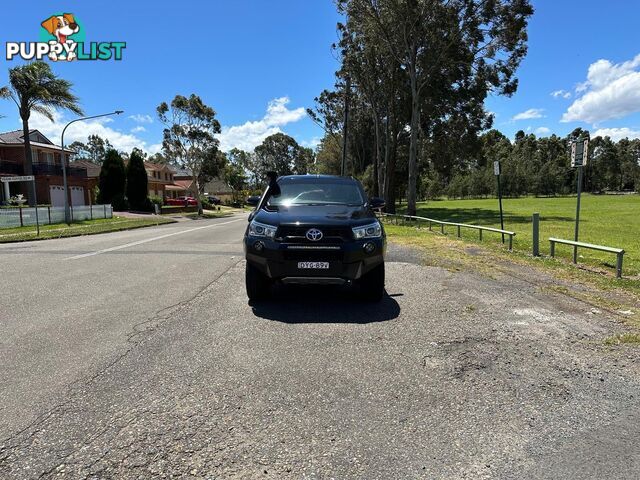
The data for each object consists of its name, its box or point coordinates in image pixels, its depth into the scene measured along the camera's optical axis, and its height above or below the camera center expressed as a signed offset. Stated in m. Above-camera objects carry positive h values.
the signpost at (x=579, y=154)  10.19 +0.67
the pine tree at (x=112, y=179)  43.72 +1.42
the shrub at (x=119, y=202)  44.00 -0.79
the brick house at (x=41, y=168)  40.16 +2.53
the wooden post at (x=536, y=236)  10.34 -1.17
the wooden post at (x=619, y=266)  7.89 -1.42
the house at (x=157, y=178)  67.45 +2.47
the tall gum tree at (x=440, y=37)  26.05 +8.91
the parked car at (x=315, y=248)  5.55 -0.71
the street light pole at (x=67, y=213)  26.97 -1.05
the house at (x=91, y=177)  50.78 +2.02
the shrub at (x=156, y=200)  51.52 -0.80
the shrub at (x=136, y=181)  45.94 +1.24
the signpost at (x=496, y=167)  13.89 +0.57
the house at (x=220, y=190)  105.12 +0.46
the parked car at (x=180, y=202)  60.59 -1.29
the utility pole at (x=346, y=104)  35.66 +6.58
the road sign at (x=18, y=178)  21.25 +0.82
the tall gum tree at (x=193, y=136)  48.25 +5.99
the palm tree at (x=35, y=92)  31.20 +7.17
